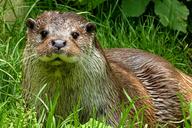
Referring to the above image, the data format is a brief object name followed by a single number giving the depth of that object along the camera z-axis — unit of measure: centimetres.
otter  572
